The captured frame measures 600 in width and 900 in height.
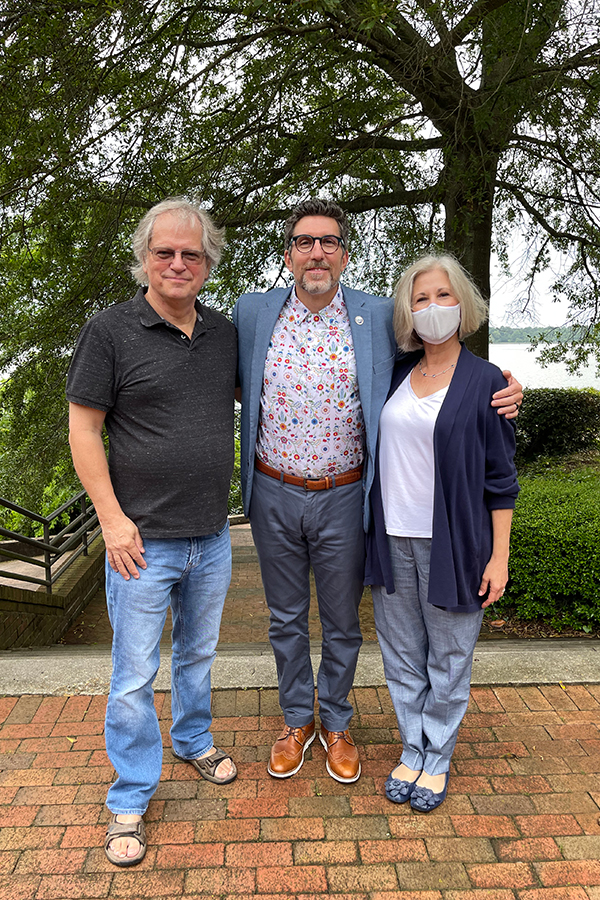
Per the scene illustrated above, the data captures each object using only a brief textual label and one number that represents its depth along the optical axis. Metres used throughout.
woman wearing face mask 2.53
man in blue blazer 2.72
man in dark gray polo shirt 2.46
